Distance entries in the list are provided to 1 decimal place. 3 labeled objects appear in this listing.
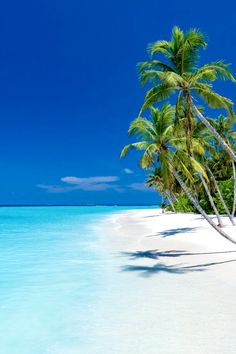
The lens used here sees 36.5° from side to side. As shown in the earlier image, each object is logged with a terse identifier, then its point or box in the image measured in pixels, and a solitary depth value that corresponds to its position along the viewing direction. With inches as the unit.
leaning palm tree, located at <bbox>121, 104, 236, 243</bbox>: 458.4
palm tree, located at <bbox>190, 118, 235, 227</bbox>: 605.3
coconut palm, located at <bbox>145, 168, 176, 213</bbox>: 1770.7
